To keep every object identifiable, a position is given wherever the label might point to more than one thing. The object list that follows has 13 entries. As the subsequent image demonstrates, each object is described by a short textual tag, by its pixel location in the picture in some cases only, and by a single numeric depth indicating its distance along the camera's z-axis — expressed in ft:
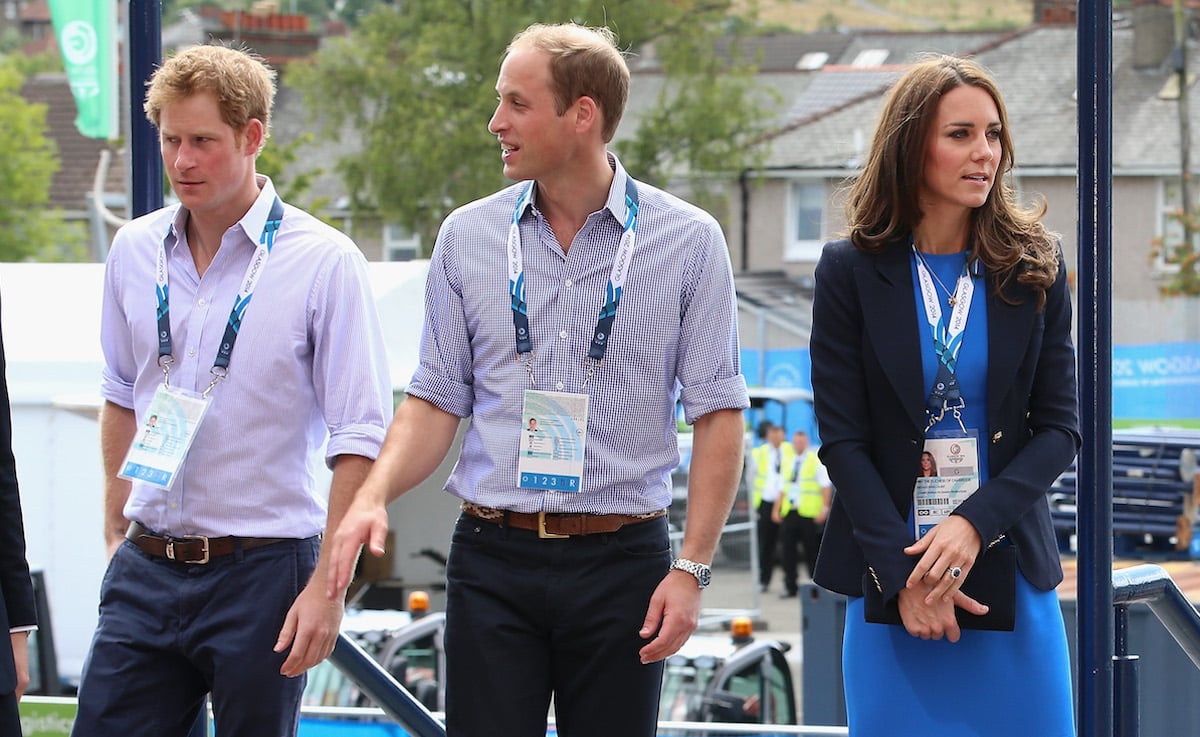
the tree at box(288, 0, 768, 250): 155.53
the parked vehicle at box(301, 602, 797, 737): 55.36
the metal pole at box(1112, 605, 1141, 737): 17.90
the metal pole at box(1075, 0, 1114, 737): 17.62
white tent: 61.16
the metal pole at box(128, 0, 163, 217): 21.70
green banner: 67.51
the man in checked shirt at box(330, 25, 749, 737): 17.65
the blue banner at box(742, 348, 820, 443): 136.36
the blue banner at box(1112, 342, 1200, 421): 123.34
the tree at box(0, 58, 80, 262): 194.08
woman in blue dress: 16.87
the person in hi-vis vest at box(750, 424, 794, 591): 119.55
